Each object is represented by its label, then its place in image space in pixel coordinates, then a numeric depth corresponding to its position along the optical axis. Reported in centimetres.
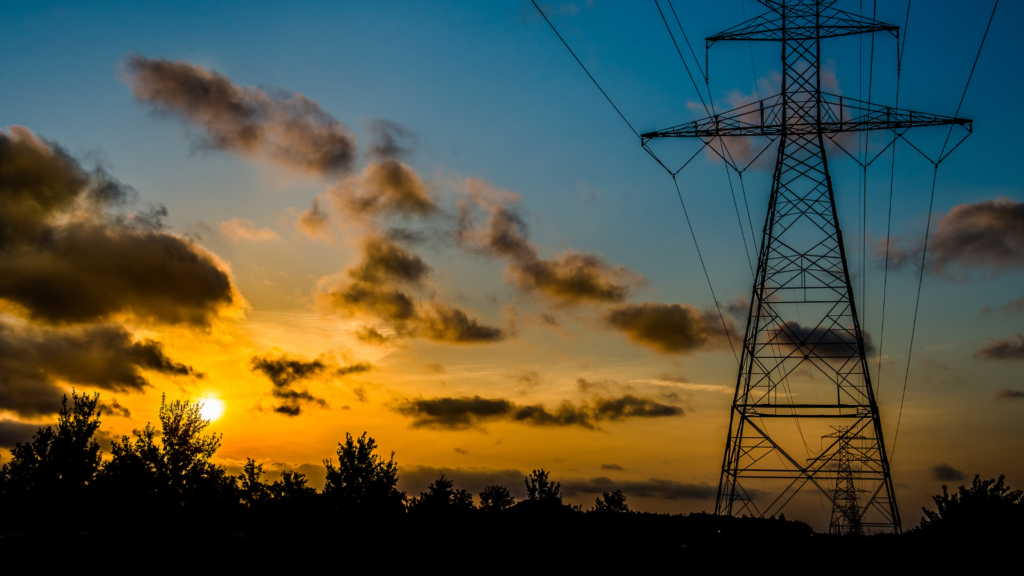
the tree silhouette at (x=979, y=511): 3878
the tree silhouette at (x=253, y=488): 6353
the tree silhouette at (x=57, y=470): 5169
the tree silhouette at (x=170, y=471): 5103
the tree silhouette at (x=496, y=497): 9153
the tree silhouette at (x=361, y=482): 5566
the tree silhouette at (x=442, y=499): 5427
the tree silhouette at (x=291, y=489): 5867
